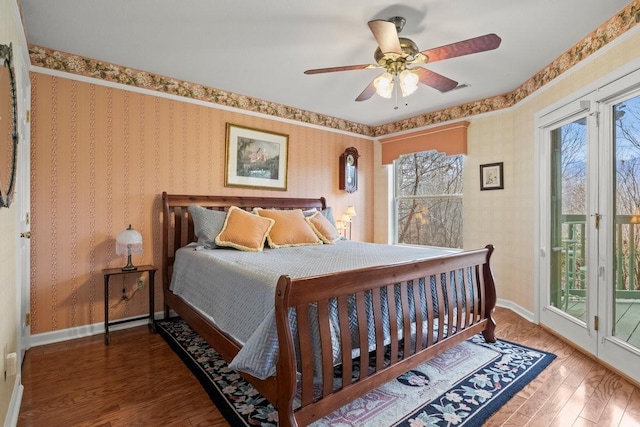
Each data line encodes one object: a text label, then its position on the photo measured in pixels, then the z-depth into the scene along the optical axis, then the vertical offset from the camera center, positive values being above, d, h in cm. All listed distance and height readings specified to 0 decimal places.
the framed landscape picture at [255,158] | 371 +65
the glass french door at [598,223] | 220 -7
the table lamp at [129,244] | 275 -28
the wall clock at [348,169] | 471 +64
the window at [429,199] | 438 +20
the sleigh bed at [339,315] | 149 -59
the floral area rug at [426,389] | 174 -109
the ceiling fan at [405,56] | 182 +100
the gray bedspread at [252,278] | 154 -43
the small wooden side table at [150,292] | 270 -70
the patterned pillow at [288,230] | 321 -18
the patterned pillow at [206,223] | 301 -11
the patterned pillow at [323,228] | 357 -17
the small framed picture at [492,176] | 374 +43
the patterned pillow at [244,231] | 296 -18
